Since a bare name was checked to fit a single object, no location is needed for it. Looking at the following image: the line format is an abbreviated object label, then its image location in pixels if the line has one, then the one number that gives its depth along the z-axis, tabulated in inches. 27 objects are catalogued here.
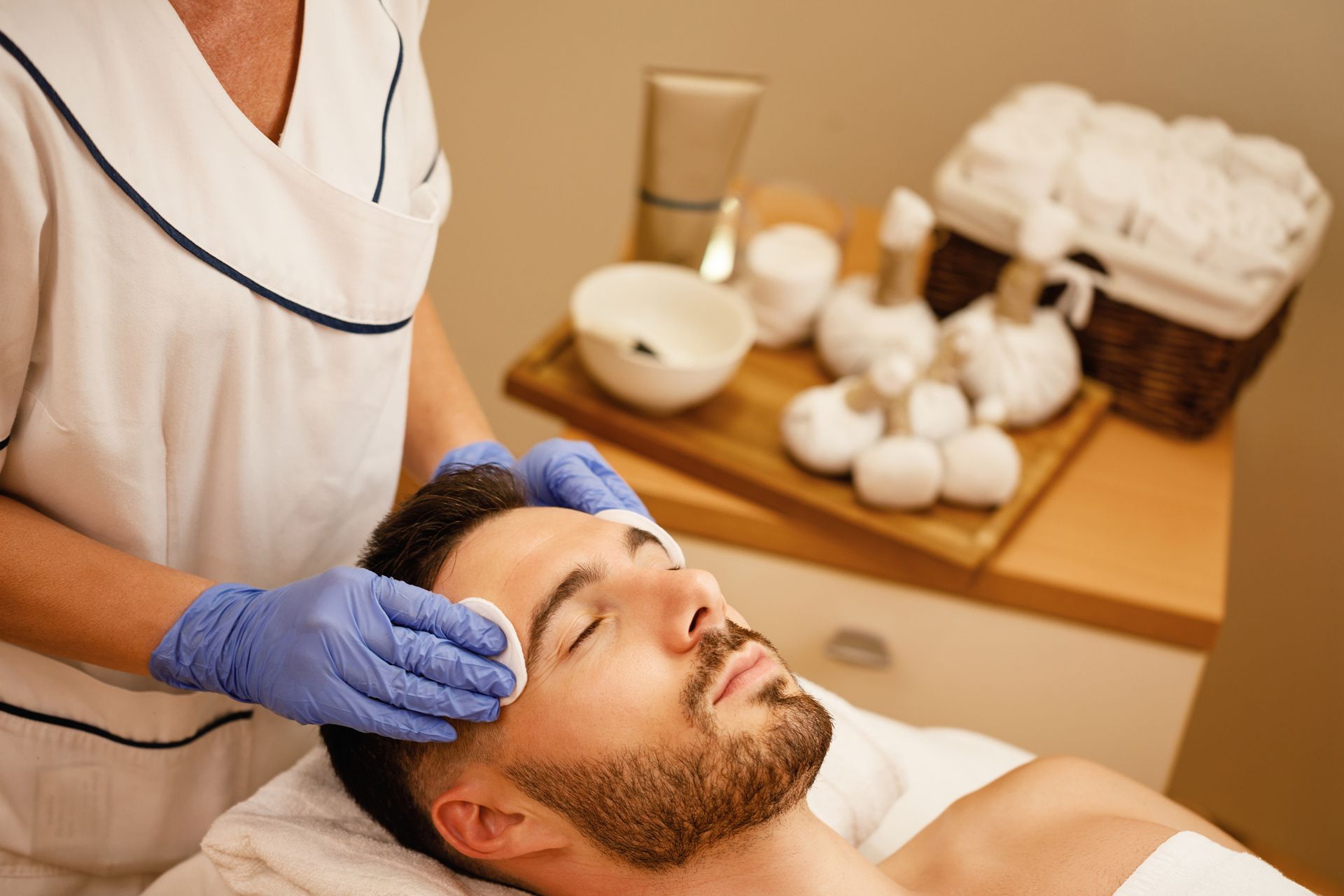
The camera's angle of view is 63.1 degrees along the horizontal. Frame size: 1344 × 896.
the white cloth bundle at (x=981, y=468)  57.7
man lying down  36.4
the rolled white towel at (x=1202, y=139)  68.0
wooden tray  57.9
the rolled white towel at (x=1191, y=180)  63.1
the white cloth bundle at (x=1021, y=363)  62.8
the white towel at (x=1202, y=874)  37.8
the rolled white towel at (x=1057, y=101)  69.4
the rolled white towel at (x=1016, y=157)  64.2
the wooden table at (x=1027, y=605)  57.3
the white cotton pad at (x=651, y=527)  42.1
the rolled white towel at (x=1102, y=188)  62.7
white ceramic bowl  60.8
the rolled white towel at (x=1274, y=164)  65.6
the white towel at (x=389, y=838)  37.5
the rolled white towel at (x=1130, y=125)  68.1
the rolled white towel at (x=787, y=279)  66.4
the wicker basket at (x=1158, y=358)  62.9
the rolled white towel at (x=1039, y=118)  67.3
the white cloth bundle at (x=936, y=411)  60.1
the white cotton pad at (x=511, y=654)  35.7
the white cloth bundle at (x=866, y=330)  64.8
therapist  31.5
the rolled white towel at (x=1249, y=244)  59.6
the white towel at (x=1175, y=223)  60.6
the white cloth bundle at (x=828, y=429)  59.4
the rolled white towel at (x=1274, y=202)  62.3
